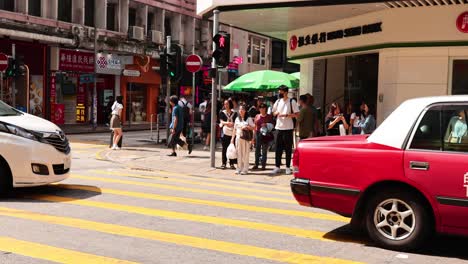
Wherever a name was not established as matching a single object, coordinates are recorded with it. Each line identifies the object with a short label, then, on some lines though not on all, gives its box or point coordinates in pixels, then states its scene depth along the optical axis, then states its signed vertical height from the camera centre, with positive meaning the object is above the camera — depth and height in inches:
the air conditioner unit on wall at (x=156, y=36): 1448.1 +166.8
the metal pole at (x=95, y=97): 1175.6 +9.9
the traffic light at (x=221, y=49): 538.6 +51.6
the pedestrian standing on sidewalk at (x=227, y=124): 536.1 -17.5
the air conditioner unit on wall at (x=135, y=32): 1385.3 +167.7
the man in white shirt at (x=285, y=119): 492.4 -11.1
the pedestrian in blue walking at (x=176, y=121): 624.1 -18.7
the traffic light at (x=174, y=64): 727.7 +49.5
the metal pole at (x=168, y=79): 744.8 +30.9
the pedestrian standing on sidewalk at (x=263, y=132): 534.9 -24.0
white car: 326.6 -29.5
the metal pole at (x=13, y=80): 968.9 +33.1
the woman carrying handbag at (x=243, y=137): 504.8 -27.5
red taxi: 225.0 -27.1
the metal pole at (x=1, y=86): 1089.4 +26.0
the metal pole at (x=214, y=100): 548.7 +3.8
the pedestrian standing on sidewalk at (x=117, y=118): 725.9 -19.6
